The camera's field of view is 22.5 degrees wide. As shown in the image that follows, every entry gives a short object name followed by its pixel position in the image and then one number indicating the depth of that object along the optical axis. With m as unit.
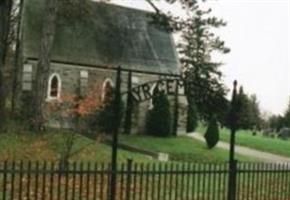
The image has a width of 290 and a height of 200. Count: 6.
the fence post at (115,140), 13.43
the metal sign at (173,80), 16.81
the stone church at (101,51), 42.88
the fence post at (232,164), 15.43
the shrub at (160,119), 44.53
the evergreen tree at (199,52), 17.61
